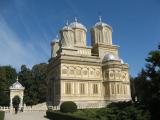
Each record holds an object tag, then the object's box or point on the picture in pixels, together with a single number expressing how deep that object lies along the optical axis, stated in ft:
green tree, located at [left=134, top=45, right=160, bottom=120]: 35.23
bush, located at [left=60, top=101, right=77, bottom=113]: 48.13
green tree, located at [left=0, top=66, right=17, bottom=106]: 79.35
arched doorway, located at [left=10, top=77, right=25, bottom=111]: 70.58
